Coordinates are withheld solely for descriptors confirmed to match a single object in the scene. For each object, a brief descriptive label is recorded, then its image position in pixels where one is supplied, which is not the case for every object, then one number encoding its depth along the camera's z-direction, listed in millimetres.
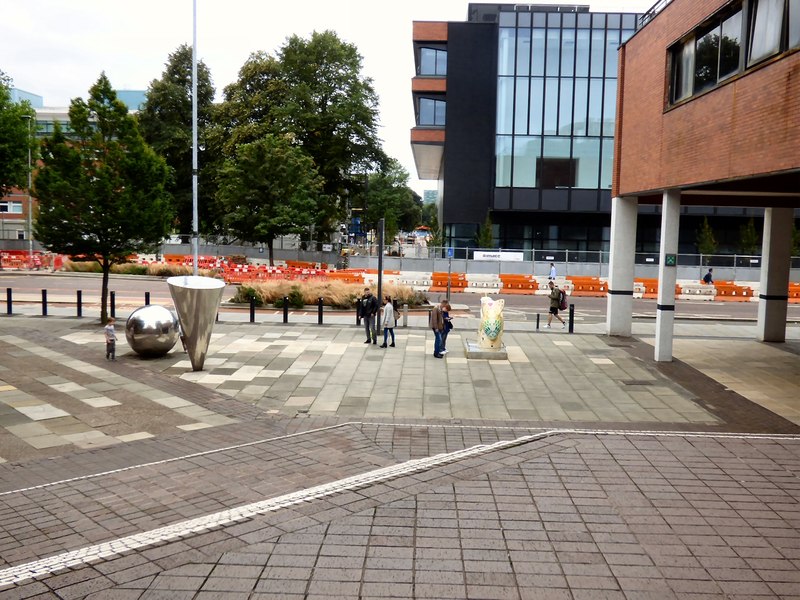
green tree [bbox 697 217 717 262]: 48719
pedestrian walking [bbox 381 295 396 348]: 20016
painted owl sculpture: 18703
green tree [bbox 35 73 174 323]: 22266
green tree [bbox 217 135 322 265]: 49469
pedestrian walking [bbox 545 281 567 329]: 24953
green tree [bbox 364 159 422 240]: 91000
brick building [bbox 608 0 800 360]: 13617
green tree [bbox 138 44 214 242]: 63188
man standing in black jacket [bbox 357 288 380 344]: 20672
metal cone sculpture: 16328
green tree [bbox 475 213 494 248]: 48812
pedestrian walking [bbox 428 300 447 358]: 18734
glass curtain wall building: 49188
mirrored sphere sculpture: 17531
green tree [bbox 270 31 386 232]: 57375
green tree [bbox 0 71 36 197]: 49000
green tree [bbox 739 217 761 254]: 49062
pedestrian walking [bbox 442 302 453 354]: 18875
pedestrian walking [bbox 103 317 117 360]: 17203
